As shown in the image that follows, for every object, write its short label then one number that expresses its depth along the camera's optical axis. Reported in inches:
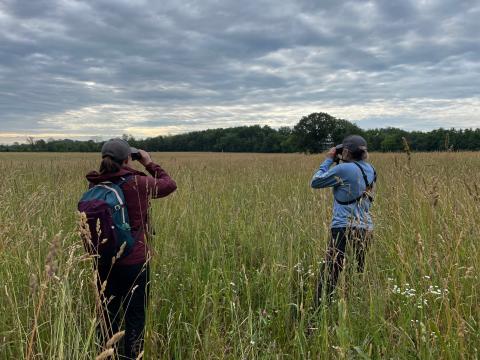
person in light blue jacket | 127.4
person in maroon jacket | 94.3
